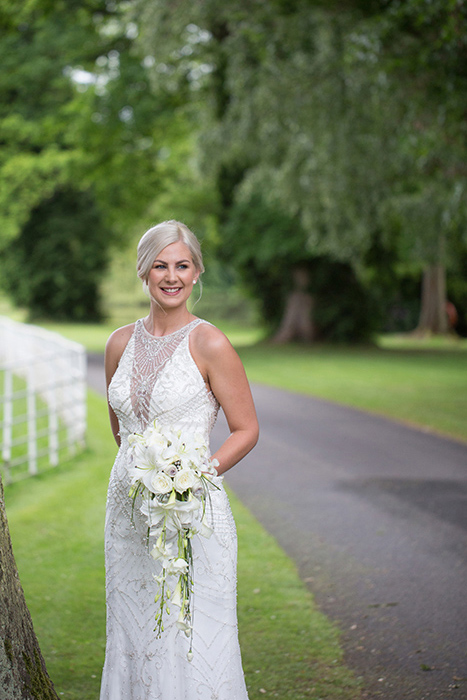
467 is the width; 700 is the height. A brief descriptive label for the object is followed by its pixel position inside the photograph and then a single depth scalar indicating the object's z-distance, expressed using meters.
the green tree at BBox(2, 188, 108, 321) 46.09
